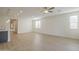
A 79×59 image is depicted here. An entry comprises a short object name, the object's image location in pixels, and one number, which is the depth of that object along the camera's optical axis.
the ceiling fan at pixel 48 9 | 1.46
